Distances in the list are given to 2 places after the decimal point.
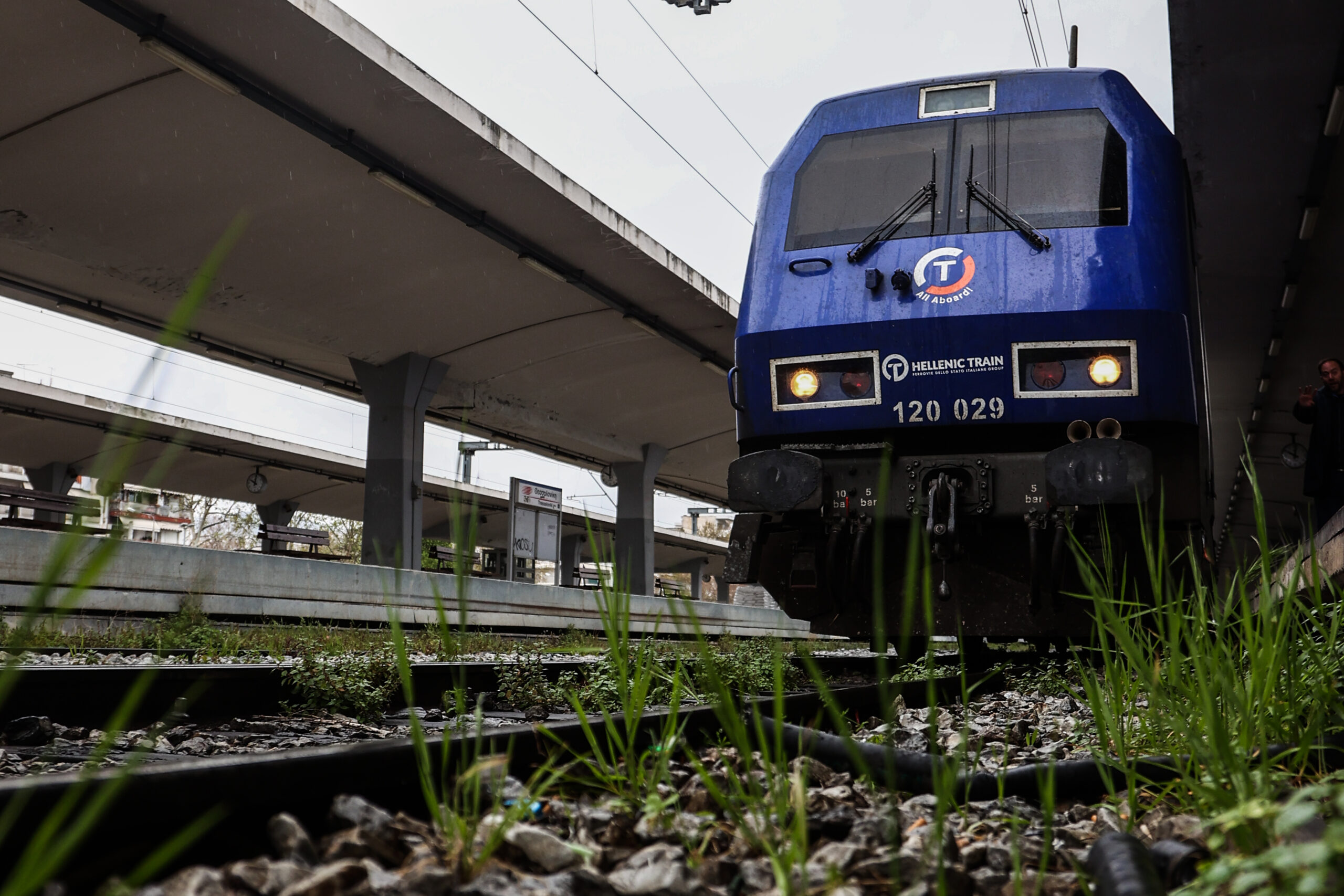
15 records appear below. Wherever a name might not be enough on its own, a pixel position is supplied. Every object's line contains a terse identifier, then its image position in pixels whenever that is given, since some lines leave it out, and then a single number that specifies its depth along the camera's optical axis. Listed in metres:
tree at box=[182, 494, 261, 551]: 47.41
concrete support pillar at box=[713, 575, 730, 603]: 65.81
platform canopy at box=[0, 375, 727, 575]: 23.00
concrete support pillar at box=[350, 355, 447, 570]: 16.91
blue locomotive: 4.97
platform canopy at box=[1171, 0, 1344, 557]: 8.97
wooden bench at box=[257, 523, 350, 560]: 20.39
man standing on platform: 7.62
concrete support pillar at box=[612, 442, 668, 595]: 25.03
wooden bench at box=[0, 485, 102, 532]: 14.16
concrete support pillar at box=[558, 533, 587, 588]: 45.97
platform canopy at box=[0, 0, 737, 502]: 9.13
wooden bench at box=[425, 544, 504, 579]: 24.06
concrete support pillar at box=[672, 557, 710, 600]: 59.34
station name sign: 16.84
